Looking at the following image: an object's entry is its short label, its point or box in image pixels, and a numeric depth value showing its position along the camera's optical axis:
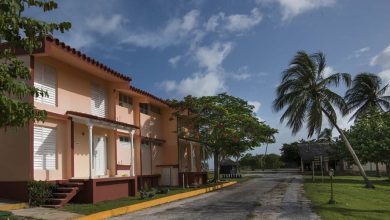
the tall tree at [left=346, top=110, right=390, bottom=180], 39.59
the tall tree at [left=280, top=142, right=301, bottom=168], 85.81
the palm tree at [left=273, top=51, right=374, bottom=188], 32.84
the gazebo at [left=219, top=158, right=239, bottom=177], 52.69
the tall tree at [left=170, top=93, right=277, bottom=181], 30.55
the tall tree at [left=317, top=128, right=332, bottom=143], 81.57
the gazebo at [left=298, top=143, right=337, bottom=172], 54.34
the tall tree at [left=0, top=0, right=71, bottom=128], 7.95
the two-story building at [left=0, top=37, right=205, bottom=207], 16.80
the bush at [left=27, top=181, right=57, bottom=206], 16.20
